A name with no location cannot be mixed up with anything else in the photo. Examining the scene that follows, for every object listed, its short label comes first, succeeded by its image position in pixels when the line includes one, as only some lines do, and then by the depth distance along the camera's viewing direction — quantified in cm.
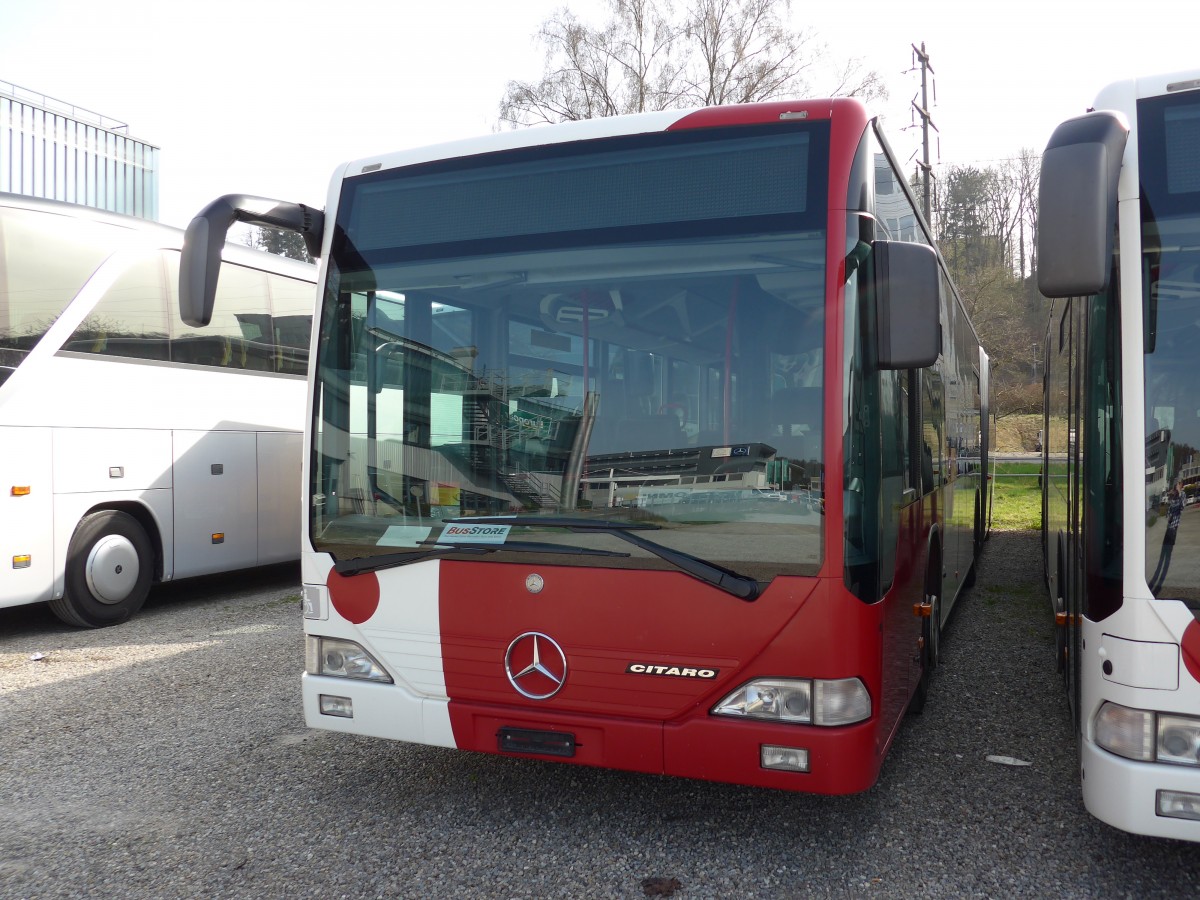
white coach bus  802
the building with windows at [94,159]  4597
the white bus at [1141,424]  300
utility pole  2919
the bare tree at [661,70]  2269
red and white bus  345
